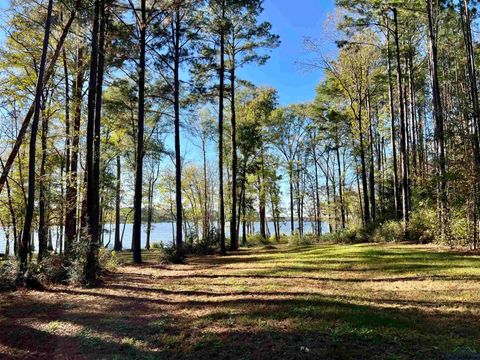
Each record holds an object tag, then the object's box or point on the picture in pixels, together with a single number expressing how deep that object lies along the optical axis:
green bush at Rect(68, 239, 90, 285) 8.95
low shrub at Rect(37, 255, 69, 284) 9.14
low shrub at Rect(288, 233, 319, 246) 21.11
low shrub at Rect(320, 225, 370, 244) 17.21
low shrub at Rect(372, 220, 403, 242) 14.59
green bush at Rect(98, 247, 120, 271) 10.28
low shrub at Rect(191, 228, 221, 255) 16.31
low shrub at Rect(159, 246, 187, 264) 13.38
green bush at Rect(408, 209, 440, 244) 12.07
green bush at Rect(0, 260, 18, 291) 8.24
